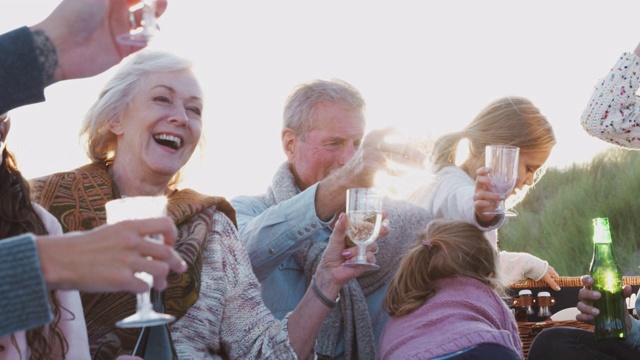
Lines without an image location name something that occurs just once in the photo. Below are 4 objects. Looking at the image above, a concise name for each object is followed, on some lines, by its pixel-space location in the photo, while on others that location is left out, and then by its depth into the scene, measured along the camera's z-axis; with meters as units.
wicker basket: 4.47
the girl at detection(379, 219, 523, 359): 3.79
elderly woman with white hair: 3.42
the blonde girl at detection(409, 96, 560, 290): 4.39
